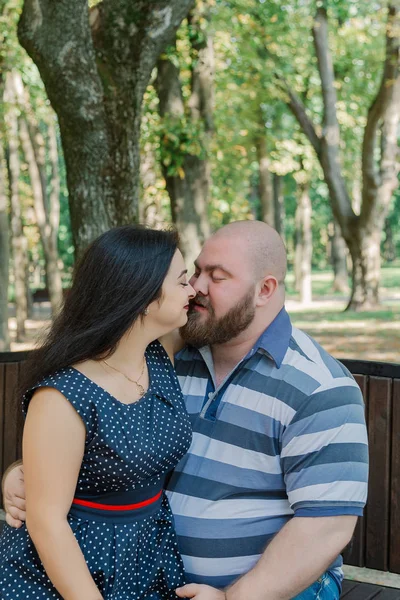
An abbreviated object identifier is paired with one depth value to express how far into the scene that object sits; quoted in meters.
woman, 2.28
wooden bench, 3.24
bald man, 2.47
